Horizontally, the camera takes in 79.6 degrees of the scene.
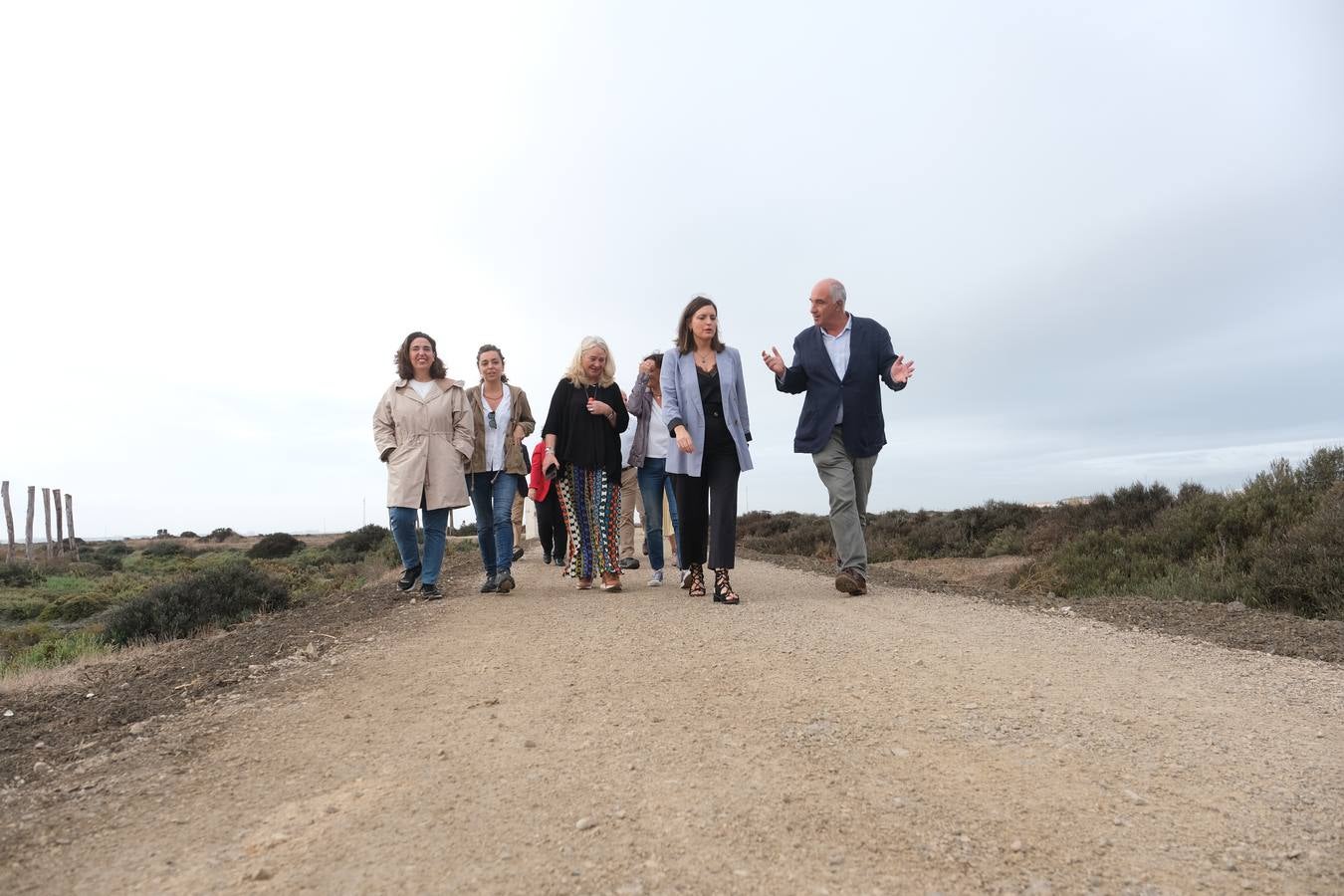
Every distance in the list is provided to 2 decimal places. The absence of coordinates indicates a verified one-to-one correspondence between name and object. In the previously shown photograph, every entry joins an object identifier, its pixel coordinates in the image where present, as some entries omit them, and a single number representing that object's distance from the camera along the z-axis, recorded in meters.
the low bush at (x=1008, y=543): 16.17
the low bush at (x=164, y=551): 33.09
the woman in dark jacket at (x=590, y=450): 6.90
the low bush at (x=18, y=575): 20.27
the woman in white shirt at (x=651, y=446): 7.91
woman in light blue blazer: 6.32
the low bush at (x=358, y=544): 22.36
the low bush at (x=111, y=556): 27.80
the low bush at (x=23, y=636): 9.79
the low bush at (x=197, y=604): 8.29
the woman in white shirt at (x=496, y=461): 7.34
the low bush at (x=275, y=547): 28.42
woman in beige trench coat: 6.85
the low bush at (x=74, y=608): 13.48
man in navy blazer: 6.29
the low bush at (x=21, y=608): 14.27
